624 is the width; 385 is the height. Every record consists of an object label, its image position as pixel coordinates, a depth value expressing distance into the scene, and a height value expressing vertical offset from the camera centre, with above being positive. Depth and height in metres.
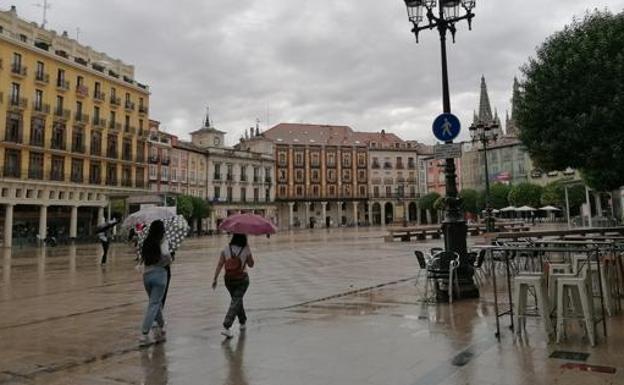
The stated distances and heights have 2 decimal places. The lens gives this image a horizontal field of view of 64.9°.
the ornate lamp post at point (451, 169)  8.95 +1.13
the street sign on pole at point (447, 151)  8.78 +1.43
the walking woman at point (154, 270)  6.39 -0.46
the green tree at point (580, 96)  13.71 +3.83
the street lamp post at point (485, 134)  21.96 +4.42
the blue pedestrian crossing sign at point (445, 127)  8.97 +1.89
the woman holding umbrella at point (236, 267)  6.80 -0.46
